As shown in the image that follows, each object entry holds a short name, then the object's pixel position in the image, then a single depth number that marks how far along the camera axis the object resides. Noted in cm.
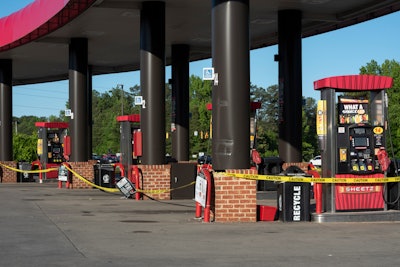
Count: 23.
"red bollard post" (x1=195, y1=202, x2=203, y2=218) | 1695
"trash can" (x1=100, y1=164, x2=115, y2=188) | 3030
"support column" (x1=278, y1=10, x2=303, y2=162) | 2608
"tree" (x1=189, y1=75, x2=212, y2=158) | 9162
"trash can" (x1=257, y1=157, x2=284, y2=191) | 2847
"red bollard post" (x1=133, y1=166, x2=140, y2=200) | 2372
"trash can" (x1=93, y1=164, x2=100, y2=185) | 3044
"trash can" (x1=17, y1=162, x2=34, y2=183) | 3825
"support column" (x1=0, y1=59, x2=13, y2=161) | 3719
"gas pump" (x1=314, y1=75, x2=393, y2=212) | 1622
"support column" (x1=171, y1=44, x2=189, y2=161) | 3412
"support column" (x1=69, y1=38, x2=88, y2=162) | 3134
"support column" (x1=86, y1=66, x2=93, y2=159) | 3722
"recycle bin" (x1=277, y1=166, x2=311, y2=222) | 1623
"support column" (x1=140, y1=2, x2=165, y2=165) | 2370
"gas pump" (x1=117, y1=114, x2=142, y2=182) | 2928
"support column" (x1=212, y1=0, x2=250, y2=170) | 1647
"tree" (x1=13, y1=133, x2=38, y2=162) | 6506
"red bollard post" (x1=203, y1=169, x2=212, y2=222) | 1622
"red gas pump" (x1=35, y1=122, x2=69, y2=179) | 4084
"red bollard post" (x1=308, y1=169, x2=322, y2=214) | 1617
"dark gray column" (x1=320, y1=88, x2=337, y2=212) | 1620
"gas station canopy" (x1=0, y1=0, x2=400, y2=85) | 2517
